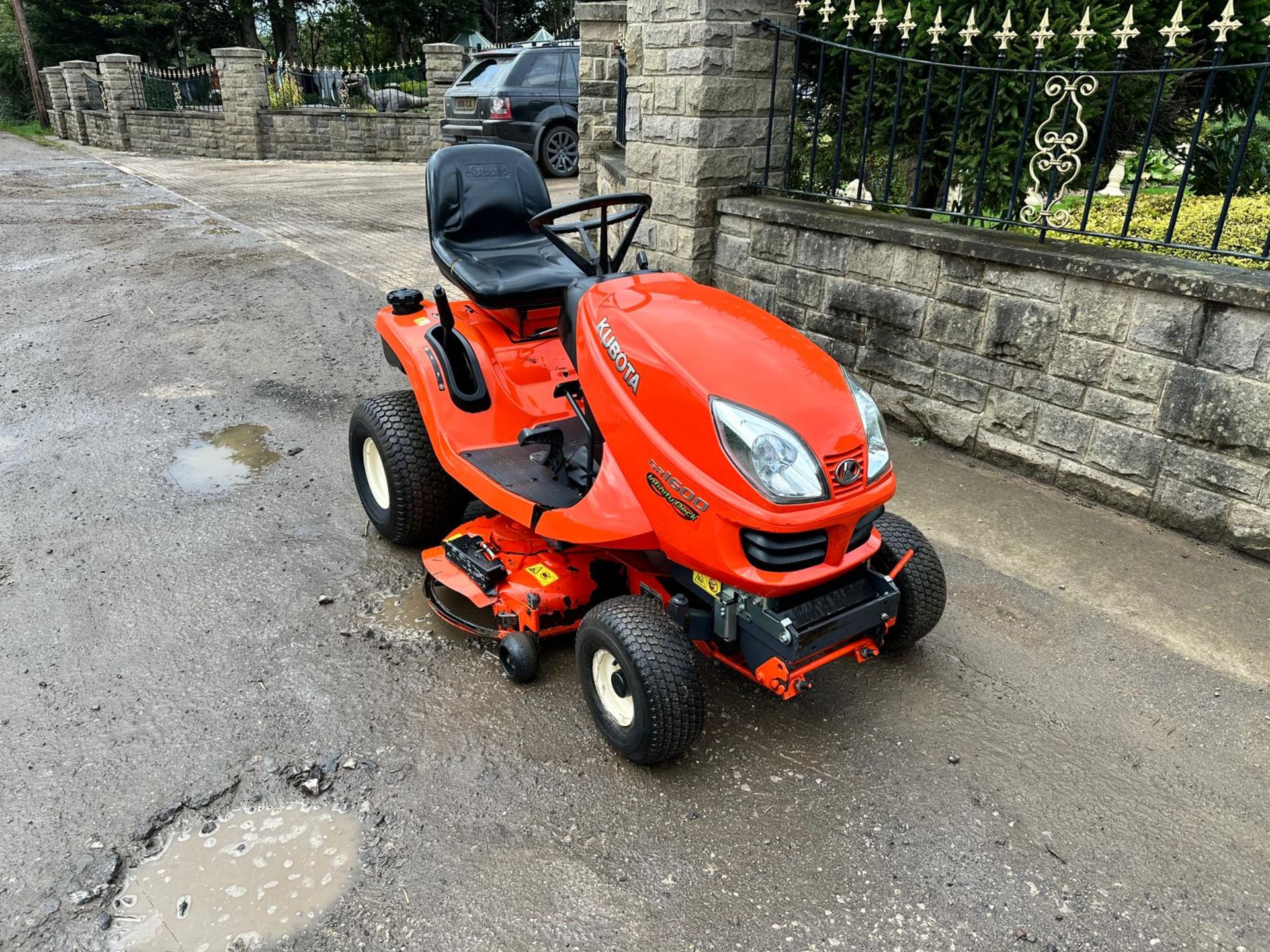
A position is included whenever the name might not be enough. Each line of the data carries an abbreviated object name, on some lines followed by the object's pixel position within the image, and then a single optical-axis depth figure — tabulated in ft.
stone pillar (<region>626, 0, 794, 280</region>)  16.87
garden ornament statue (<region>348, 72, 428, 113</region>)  66.44
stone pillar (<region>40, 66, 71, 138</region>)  83.92
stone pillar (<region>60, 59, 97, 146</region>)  78.33
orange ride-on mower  7.97
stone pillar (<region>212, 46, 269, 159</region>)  62.03
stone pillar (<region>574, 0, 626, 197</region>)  24.11
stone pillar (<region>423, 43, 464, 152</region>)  57.57
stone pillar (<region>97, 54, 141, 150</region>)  70.33
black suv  44.62
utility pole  85.71
